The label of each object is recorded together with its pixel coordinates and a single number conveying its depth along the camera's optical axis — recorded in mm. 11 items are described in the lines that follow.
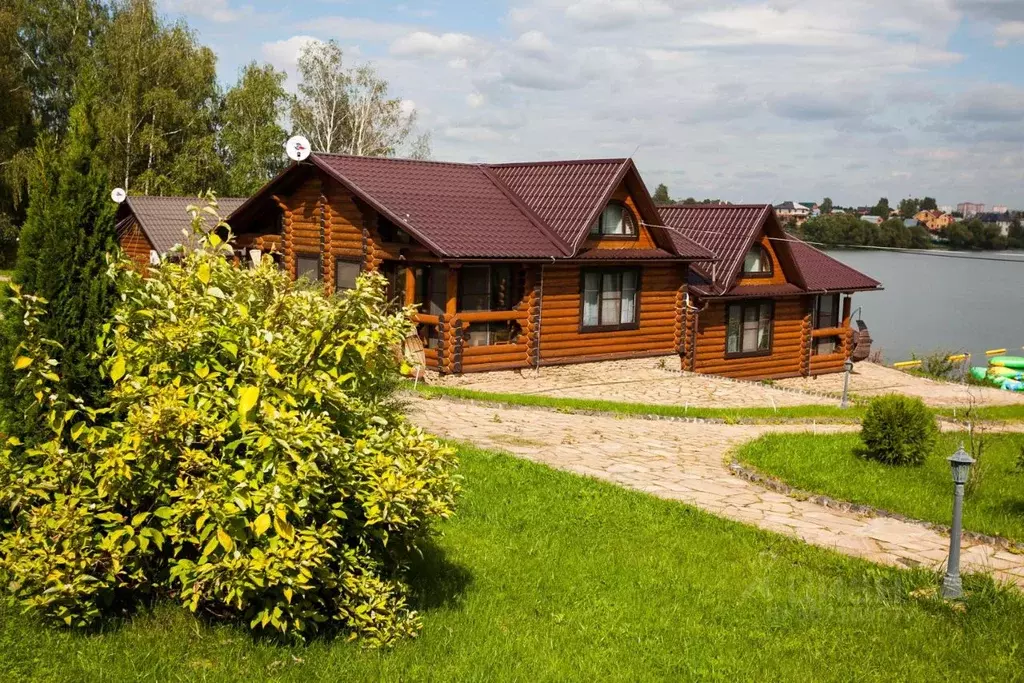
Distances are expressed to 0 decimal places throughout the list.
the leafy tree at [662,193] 82712
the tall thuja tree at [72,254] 6082
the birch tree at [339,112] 56469
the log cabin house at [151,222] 31516
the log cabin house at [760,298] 26234
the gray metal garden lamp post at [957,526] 7531
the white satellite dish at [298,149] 22203
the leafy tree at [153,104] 44844
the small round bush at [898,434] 12852
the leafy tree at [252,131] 50562
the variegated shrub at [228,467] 5465
